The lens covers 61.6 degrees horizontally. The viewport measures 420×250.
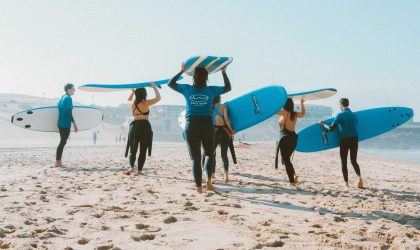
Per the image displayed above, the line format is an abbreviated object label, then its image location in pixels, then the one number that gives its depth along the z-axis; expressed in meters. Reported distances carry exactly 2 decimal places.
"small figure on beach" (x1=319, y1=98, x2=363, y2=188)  6.07
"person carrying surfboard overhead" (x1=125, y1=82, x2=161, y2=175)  6.71
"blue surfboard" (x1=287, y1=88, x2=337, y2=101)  7.41
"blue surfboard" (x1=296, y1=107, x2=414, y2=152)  8.23
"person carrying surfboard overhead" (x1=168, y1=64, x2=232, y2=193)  4.75
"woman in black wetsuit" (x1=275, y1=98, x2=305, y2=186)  5.91
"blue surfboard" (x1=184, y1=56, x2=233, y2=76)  5.27
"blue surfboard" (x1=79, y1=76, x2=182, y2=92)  7.59
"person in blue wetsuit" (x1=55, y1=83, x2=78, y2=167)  8.40
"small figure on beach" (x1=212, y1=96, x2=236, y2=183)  6.37
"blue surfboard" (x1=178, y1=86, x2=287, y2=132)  7.27
